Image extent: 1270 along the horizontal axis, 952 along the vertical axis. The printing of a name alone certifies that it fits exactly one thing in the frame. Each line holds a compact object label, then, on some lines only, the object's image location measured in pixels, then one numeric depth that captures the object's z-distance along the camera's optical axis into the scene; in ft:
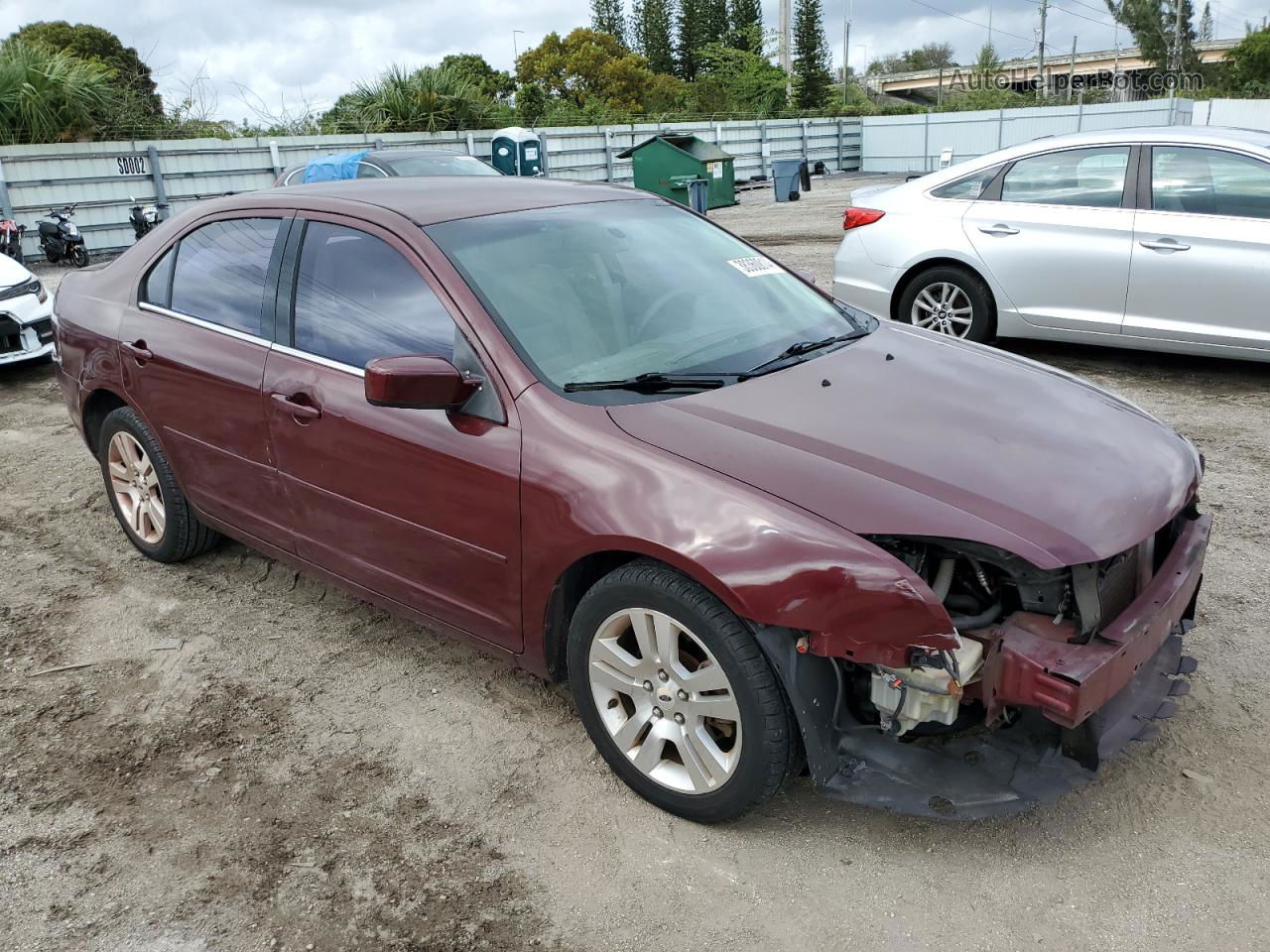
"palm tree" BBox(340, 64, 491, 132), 75.51
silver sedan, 19.74
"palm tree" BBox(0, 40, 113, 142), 56.03
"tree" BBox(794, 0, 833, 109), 161.27
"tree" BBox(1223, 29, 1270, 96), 188.14
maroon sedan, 7.84
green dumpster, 61.72
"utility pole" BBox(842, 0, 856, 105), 201.71
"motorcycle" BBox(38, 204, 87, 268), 48.67
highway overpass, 256.73
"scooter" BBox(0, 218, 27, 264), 45.21
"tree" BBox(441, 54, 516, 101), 188.44
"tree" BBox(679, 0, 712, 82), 213.87
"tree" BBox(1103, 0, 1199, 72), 241.35
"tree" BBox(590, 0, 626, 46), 229.45
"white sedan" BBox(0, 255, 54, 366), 26.17
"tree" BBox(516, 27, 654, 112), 184.24
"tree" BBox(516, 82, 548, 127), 92.19
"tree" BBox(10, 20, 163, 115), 140.15
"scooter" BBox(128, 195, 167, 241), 52.75
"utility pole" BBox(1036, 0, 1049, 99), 207.21
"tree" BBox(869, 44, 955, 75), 335.06
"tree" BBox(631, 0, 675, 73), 216.33
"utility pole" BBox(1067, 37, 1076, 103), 279.16
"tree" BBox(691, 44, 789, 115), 144.15
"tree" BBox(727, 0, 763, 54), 203.51
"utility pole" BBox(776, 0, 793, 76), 169.68
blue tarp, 39.81
